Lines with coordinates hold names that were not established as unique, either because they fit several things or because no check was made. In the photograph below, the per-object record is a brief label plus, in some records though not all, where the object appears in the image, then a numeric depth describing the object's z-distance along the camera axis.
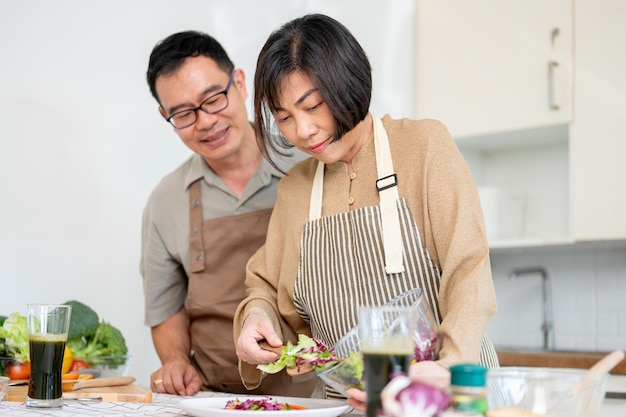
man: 2.01
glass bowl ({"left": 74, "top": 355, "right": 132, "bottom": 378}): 2.00
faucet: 3.40
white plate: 1.12
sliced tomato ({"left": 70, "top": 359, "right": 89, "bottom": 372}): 1.94
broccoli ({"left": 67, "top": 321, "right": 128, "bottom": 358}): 2.02
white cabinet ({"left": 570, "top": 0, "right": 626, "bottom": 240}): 2.99
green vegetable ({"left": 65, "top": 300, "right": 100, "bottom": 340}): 1.99
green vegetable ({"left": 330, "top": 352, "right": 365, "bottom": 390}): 1.02
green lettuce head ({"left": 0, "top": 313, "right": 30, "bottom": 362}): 1.84
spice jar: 0.73
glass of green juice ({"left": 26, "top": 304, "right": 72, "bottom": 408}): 1.36
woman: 1.40
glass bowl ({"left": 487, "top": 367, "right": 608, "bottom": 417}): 0.87
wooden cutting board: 1.49
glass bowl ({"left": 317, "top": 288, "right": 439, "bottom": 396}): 1.01
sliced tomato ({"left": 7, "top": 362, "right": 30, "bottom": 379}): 1.83
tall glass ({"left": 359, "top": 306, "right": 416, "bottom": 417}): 0.85
